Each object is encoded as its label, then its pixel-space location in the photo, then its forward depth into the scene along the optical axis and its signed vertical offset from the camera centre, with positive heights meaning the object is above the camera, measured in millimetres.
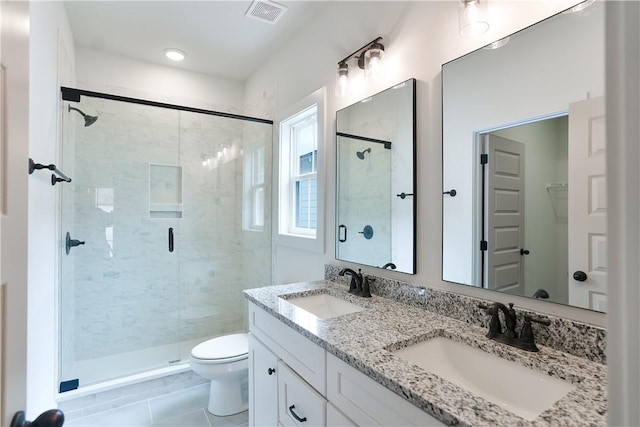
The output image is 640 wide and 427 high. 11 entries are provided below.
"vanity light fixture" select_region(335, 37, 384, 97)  1601 +814
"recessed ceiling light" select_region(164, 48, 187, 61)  2617 +1373
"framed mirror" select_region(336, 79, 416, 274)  1495 +191
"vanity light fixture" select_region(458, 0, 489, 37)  1162 +742
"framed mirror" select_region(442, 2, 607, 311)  928 +181
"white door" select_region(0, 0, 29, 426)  559 +22
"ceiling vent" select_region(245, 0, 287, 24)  1983 +1340
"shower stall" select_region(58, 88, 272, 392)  2498 -149
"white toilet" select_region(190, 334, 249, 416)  1993 -1010
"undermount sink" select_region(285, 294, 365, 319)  1645 -485
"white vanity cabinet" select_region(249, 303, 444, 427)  845 -594
